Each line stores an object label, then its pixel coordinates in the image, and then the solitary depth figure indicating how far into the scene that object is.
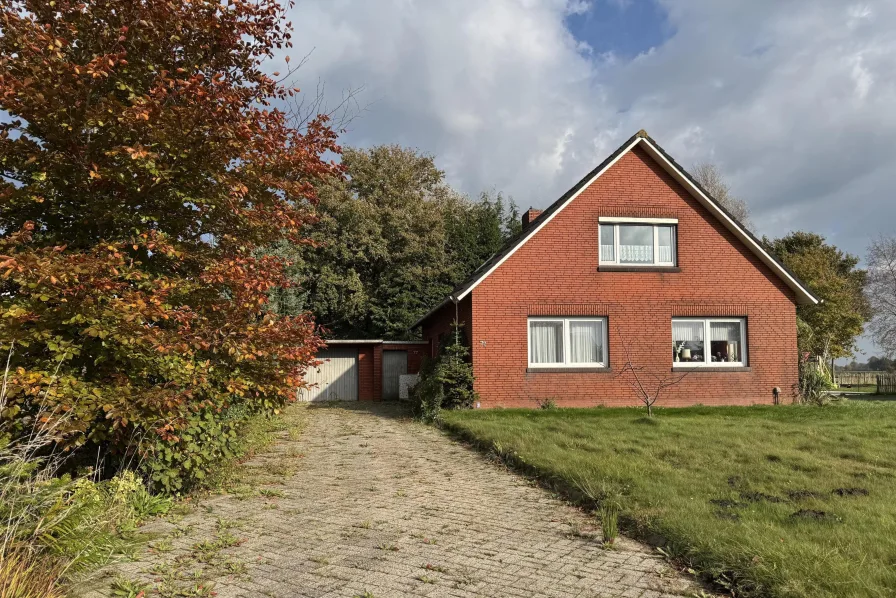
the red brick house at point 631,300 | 16.19
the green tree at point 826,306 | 33.81
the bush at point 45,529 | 3.94
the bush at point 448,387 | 15.42
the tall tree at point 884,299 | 37.34
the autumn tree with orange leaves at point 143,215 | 5.51
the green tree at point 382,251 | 32.47
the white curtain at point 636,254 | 17.02
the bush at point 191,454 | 6.59
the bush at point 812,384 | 16.94
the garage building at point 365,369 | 24.55
